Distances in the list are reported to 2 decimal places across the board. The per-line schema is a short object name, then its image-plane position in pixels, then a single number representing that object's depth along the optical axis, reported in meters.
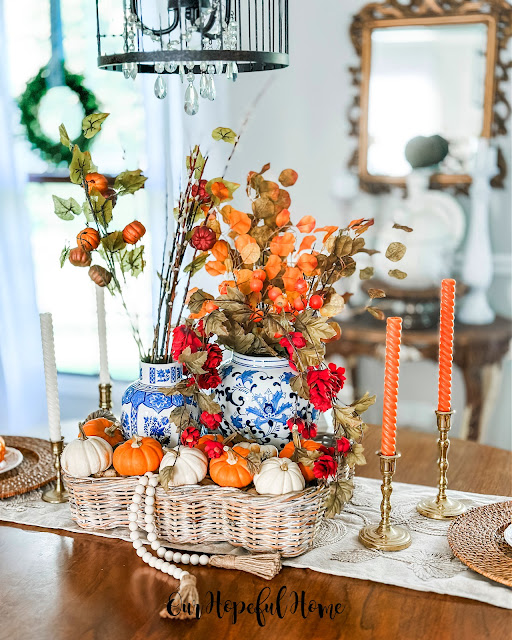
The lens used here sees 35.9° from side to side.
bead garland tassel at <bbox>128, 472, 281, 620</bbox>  1.16
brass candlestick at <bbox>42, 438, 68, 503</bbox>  1.42
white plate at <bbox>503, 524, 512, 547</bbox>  1.20
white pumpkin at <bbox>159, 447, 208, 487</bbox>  1.22
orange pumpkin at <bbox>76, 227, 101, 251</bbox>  1.27
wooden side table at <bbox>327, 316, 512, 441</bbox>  2.82
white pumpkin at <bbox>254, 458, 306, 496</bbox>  1.18
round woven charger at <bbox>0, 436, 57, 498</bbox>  1.46
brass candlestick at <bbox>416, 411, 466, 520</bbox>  1.36
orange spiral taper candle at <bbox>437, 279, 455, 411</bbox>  1.36
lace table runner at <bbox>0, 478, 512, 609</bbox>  1.14
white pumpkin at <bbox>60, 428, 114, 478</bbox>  1.26
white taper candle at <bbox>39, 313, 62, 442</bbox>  1.39
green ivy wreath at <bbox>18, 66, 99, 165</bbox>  3.27
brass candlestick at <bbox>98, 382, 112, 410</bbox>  1.67
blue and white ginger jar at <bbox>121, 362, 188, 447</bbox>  1.32
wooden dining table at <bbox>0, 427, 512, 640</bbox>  1.05
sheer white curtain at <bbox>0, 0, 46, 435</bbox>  3.31
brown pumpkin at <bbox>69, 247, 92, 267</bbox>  1.26
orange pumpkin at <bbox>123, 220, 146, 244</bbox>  1.26
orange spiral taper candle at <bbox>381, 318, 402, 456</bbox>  1.17
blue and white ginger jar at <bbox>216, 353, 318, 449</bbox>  1.26
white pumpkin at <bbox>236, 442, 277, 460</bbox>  1.23
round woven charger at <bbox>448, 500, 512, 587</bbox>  1.15
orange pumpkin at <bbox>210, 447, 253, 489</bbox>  1.20
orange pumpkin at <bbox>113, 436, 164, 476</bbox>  1.25
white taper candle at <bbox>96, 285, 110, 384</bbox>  1.62
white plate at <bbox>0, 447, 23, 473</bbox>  1.54
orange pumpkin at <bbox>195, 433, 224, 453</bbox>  1.26
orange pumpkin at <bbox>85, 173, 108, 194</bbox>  1.29
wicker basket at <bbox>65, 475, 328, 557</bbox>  1.18
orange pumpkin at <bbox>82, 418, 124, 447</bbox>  1.37
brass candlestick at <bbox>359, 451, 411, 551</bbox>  1.22
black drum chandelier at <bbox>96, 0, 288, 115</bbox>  1.05
